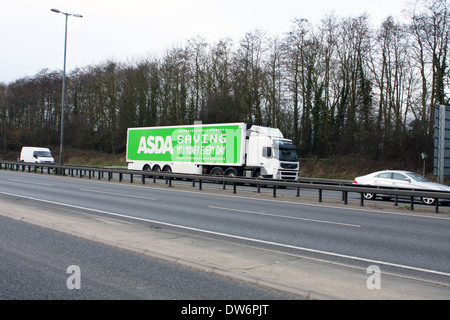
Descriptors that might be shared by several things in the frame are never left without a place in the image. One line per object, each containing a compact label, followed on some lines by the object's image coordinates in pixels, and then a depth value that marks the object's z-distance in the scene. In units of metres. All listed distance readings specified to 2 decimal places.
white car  19.03
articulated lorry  27.34
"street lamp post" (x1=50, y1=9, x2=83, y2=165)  31.50
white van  45.53
